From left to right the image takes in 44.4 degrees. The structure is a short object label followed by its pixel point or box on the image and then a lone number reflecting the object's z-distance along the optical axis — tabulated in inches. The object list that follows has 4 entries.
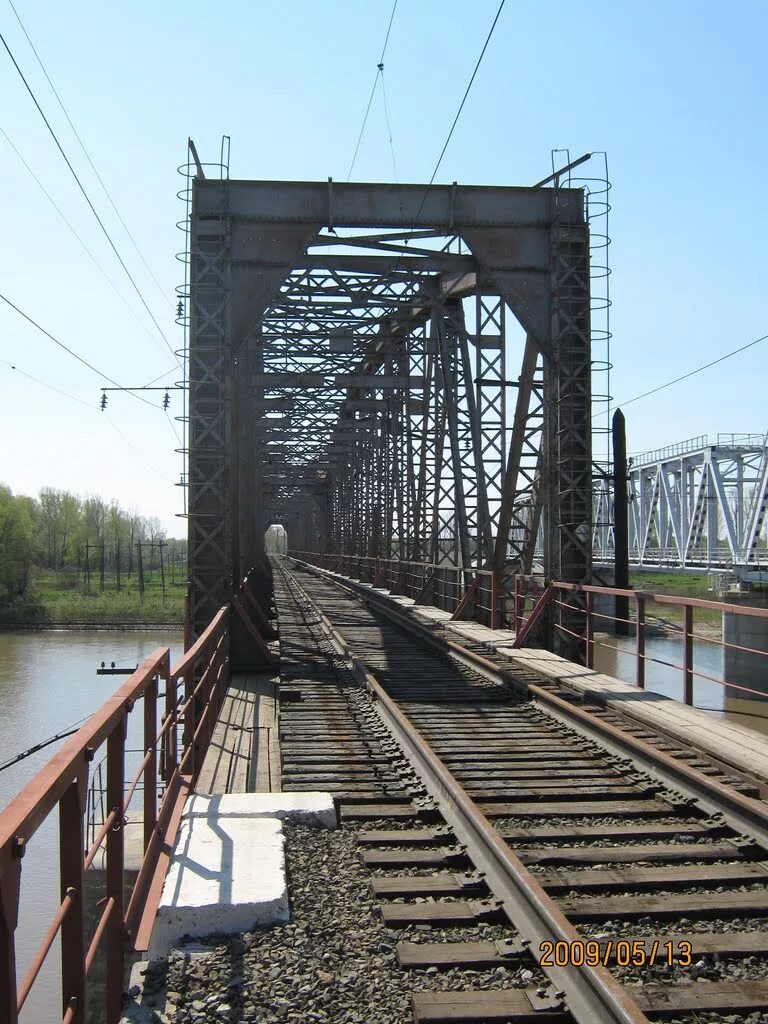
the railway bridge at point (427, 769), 141.6
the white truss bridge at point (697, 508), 1770.4
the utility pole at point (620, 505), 618.5
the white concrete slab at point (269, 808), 220.5
